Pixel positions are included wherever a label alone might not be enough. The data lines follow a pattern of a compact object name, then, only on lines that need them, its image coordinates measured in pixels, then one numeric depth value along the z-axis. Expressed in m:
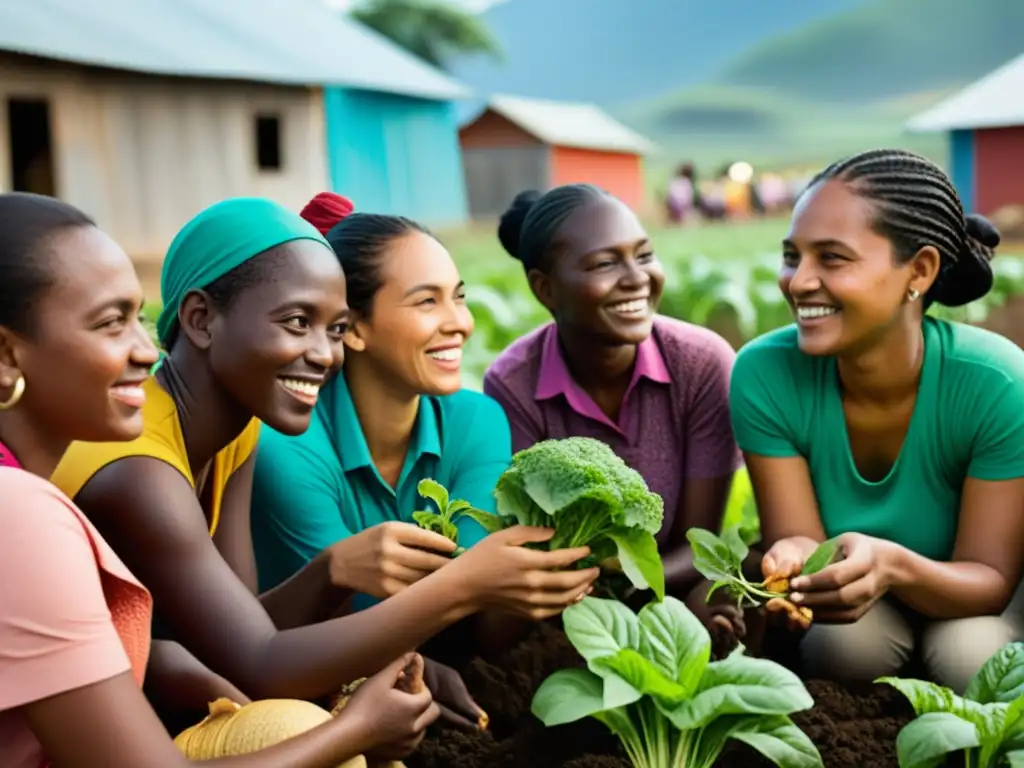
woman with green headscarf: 2.25
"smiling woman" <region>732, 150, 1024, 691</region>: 2.83
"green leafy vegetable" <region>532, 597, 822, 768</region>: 2.25
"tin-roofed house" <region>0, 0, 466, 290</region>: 12.92
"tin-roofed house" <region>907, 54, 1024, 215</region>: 21.14
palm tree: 42.53
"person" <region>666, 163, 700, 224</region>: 31.61
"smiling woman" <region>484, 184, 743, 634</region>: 3.38
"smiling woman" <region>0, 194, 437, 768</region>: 1.68
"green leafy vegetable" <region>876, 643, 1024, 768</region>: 2.27
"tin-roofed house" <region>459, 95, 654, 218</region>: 29.69
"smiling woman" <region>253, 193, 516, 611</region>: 2.86
